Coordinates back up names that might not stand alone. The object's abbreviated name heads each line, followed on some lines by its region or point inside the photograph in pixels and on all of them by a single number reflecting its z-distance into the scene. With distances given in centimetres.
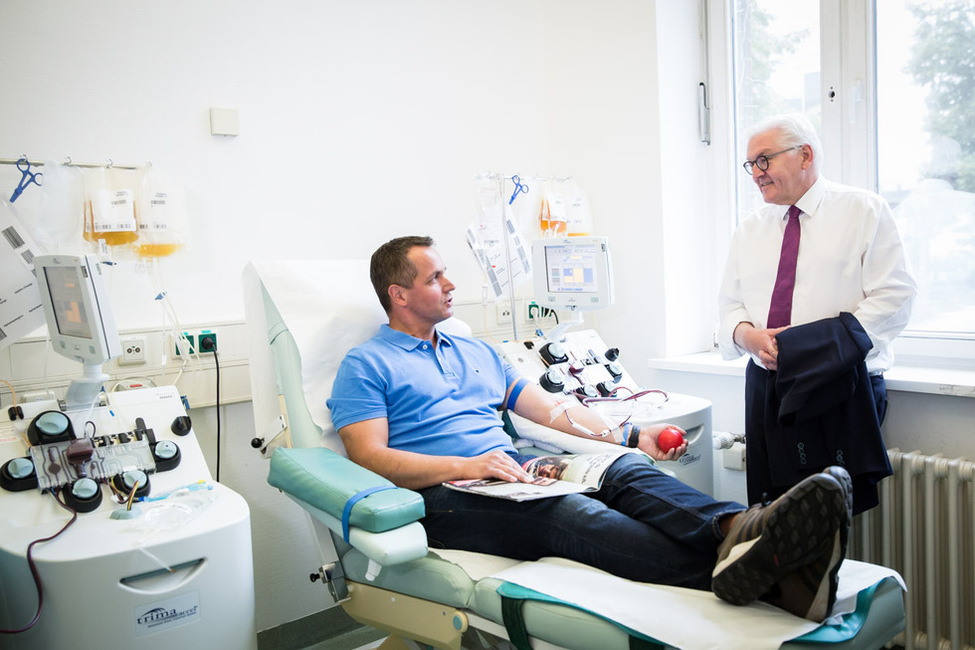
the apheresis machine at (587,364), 216
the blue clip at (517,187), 262
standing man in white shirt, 180
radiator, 186
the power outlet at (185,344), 210
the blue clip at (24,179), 179
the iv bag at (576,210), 285
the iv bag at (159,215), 195
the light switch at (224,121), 221
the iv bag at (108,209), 186
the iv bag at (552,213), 272
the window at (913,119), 216
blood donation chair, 115
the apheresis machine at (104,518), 126
